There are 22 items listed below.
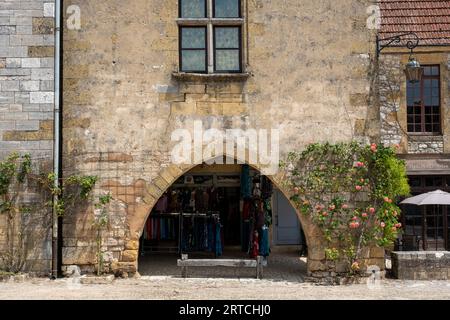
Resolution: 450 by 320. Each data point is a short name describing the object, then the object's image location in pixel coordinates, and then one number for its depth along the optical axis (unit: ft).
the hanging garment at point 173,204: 43.88
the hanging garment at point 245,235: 45.65
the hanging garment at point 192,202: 44.57
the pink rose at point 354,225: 32.12
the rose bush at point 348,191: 32.55
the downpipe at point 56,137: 32.17
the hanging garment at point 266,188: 44.11
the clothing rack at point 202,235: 41.93
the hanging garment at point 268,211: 43.34
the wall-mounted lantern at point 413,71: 32.71
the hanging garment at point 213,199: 45.66
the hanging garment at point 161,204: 42.86
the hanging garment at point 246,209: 44.12
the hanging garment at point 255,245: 39.70
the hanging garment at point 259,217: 40.93
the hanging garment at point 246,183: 44.50
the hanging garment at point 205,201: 45.09
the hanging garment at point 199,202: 44.80
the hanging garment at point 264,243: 39.86
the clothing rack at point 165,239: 42.50
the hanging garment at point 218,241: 41.44
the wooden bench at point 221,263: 32.94
